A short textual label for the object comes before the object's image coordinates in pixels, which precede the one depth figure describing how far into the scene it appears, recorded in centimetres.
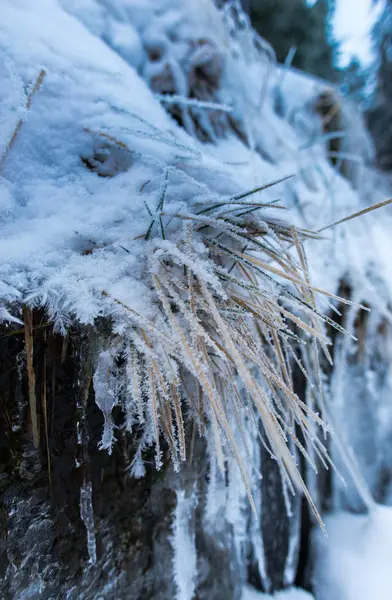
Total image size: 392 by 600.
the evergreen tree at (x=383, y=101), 326
